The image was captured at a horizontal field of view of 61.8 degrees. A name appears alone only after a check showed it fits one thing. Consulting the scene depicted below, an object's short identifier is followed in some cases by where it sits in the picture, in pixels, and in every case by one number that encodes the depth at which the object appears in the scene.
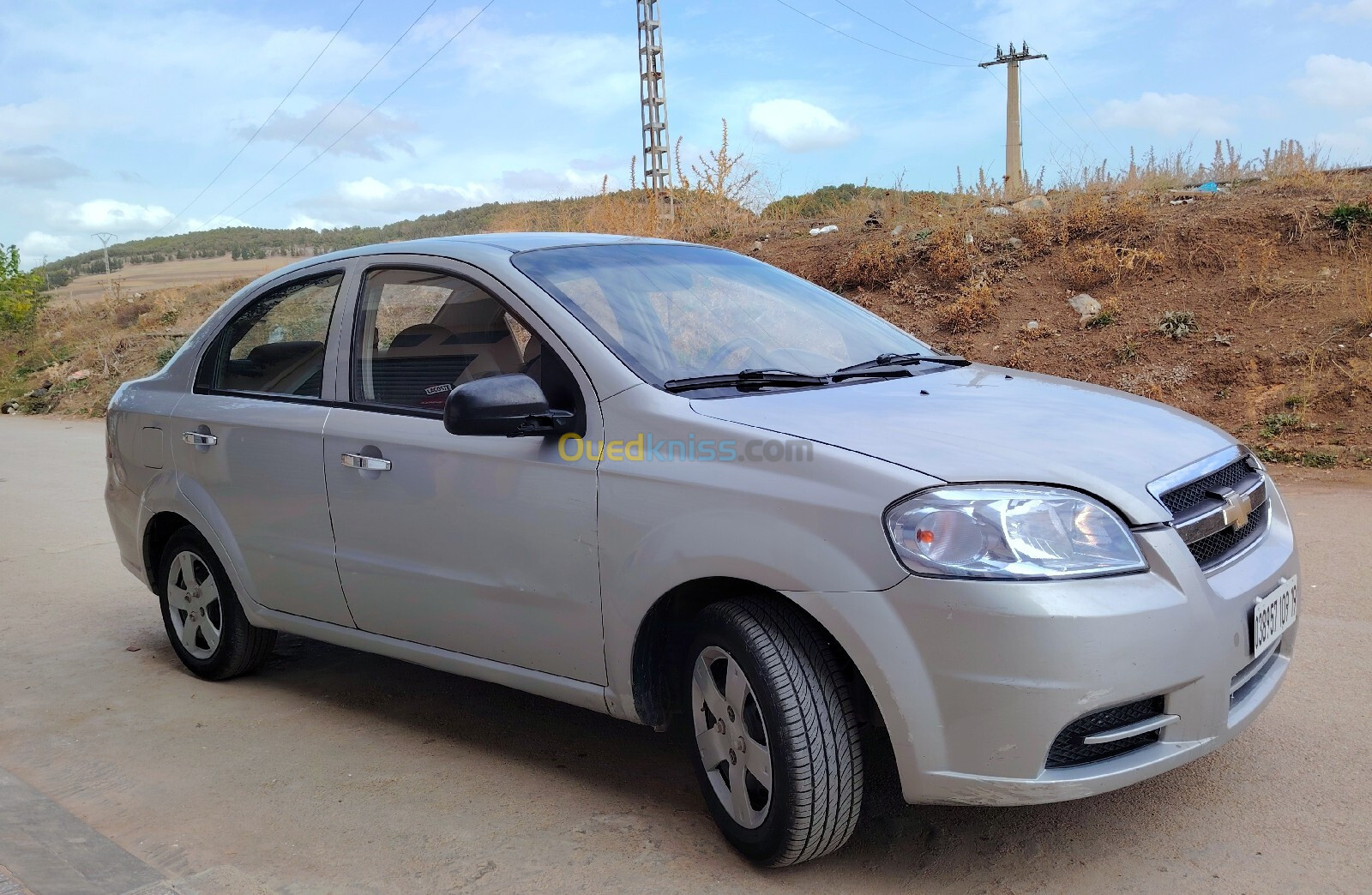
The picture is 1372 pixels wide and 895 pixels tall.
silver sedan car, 2.55
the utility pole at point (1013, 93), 42.34
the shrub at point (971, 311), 12.21
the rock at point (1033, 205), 13.81
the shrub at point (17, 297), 35.59
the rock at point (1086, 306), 11.65
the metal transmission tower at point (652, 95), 25.92
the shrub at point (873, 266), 13.67
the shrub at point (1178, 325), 10.80
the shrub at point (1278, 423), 9.00
